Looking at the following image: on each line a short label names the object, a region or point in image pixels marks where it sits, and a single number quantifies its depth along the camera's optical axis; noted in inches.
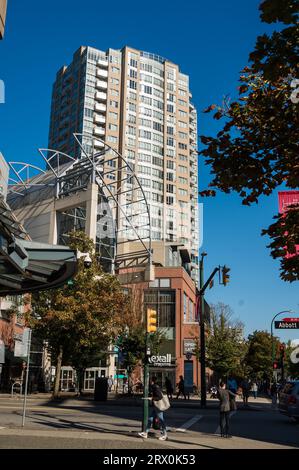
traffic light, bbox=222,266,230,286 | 933.8
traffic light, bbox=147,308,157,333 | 603.2
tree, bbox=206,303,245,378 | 1715.1
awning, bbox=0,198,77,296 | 559.5
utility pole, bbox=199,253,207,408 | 1058.4
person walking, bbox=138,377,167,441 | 523.5
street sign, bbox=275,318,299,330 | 1519.4
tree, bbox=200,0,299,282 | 313.3
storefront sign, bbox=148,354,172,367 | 2078.5
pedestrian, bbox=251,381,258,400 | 1777.8
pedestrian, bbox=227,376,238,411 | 1016.2
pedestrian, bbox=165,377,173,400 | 1403.8
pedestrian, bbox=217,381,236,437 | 548.1
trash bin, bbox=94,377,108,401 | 1125.1
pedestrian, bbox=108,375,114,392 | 1890.4
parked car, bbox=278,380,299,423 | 741.5
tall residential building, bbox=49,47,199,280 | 4074.8
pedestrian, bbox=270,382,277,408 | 1184.3
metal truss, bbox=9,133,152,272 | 2119.3
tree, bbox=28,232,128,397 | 1197.1
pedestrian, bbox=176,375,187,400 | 1507.9
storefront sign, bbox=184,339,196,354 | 1684.3
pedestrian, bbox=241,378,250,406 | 1157.7
